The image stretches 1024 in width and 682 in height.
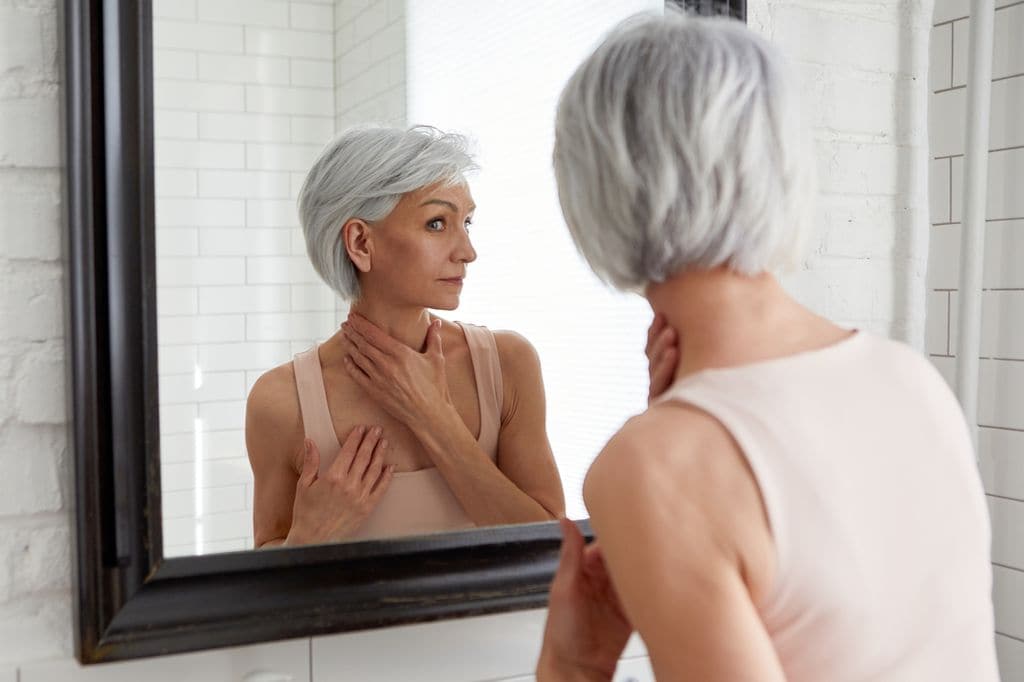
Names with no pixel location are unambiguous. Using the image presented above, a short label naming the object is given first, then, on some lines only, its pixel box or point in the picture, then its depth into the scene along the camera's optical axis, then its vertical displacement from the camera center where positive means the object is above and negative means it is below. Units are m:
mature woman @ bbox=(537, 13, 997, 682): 0.65 -0.10
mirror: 0.94 -0.04
